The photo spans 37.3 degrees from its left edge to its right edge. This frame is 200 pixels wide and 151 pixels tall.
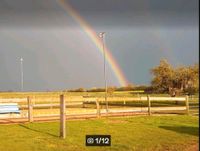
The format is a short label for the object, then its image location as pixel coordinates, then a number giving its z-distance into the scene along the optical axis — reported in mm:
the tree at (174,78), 43654
